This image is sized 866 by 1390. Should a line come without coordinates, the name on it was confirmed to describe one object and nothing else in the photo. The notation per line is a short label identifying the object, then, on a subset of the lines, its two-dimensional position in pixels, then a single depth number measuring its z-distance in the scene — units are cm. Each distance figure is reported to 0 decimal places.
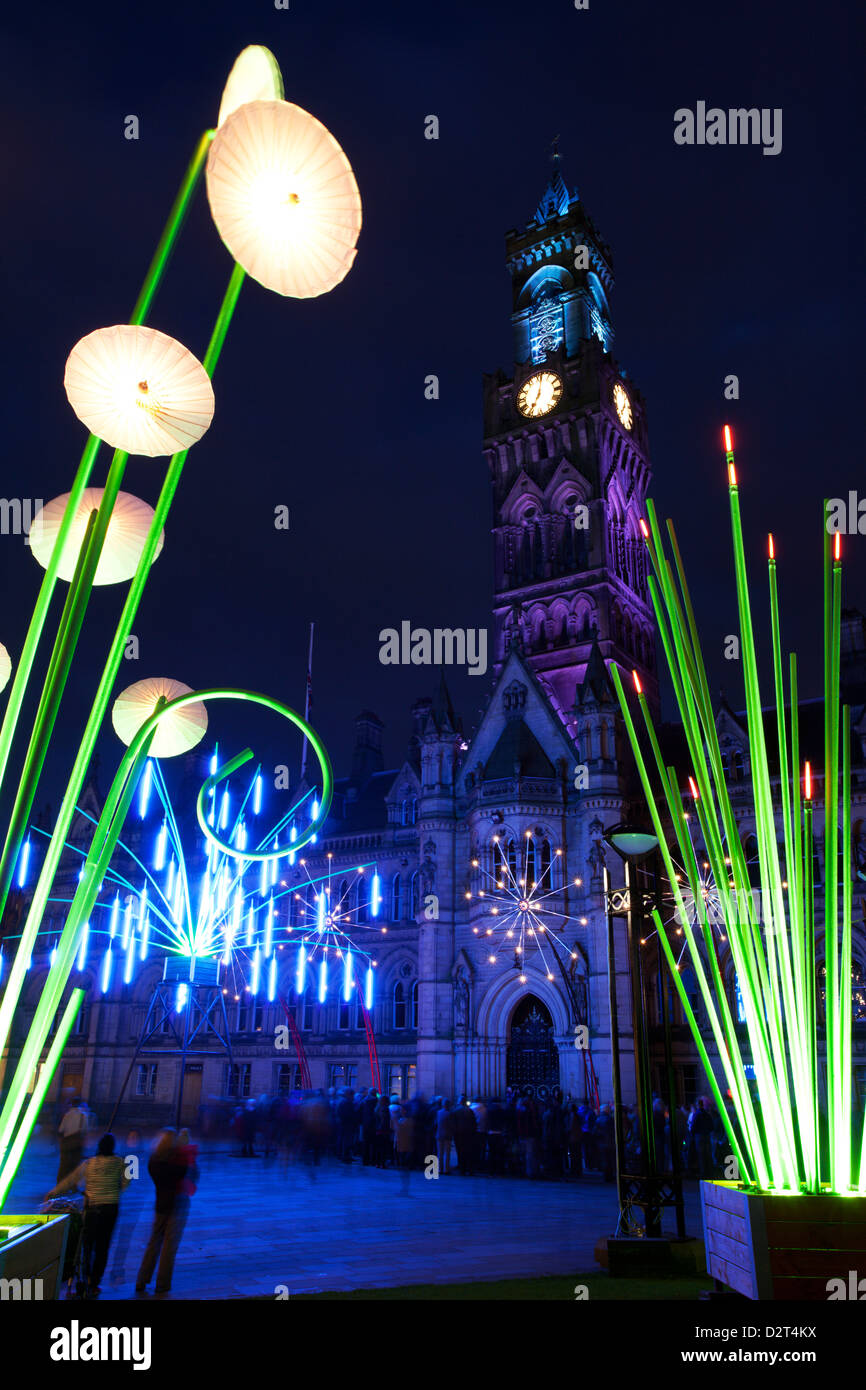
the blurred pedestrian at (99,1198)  957
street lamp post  1058
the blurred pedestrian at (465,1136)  2358
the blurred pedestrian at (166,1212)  956
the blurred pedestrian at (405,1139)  2203
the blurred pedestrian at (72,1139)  1147
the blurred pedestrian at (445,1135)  2369
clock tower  4338
